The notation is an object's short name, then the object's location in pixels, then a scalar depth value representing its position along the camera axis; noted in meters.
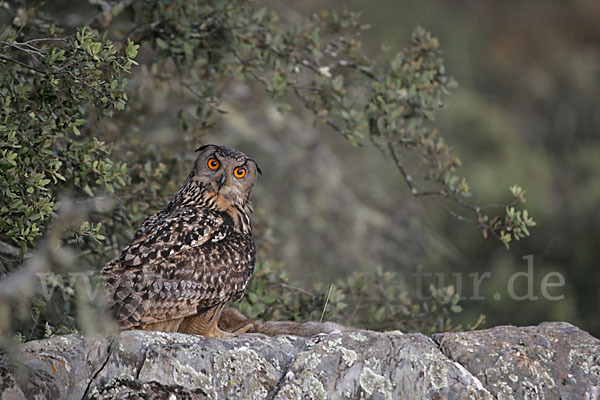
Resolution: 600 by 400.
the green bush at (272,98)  12.30
